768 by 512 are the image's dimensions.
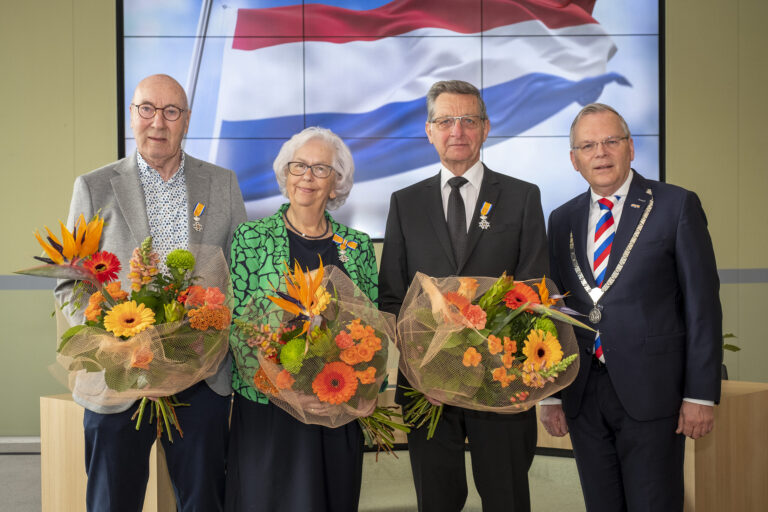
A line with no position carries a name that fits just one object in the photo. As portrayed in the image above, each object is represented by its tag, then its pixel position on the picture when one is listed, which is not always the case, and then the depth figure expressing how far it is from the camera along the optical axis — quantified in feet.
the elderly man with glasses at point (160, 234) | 6.73
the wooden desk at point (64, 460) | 10.07
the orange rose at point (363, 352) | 5.69
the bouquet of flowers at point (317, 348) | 5.63
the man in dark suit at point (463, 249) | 7.09
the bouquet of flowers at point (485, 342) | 5.80
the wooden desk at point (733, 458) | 9.37
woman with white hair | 6.57
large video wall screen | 17.94
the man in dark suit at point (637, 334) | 7.18
